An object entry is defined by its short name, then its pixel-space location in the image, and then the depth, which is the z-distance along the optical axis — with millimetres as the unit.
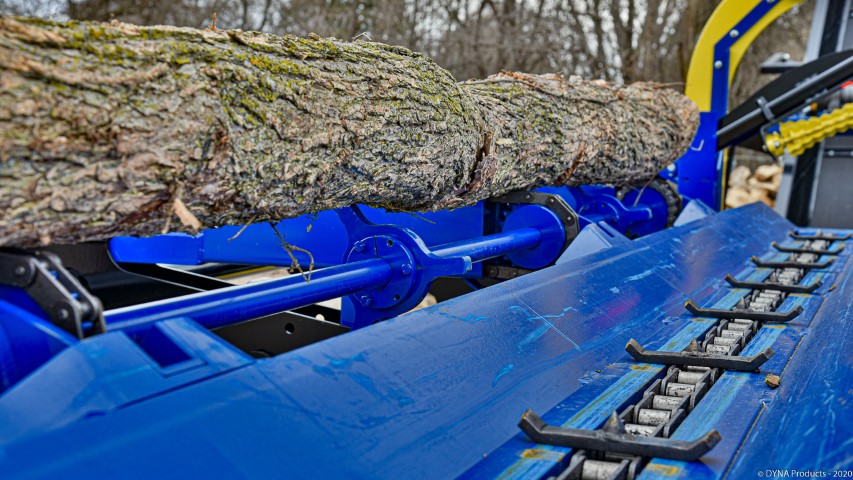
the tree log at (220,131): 1506
